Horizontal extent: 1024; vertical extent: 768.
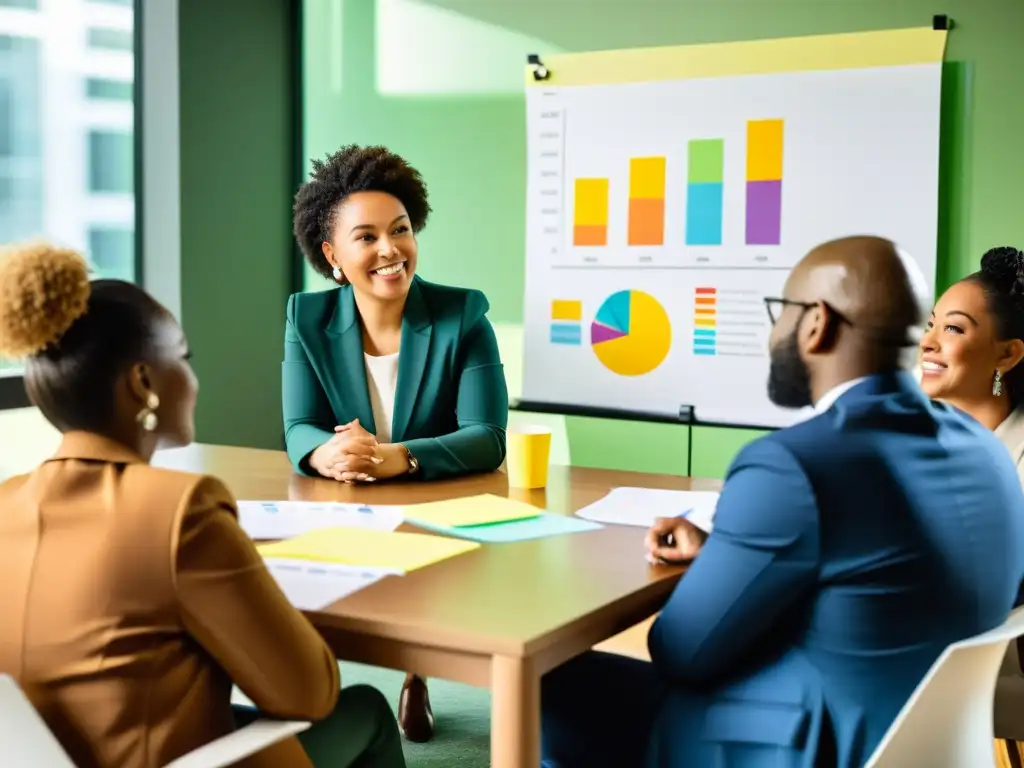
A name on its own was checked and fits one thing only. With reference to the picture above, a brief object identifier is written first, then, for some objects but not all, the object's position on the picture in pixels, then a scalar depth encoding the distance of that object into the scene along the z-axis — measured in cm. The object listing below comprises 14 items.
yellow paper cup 217
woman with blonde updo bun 121
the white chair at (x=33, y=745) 109
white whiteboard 339
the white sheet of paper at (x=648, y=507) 192
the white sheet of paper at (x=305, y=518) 181
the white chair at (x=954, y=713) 128
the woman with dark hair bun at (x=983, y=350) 219
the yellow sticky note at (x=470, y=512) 187
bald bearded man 134
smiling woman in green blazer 256
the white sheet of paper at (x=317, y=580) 144
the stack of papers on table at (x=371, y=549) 161
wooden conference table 131
